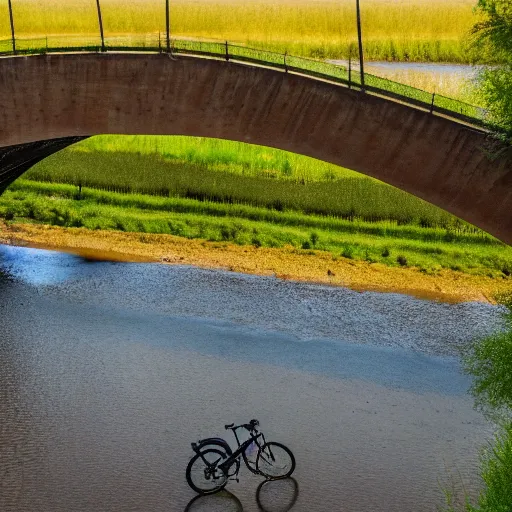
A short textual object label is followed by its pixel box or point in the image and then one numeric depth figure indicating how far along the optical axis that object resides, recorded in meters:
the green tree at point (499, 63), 10.59
